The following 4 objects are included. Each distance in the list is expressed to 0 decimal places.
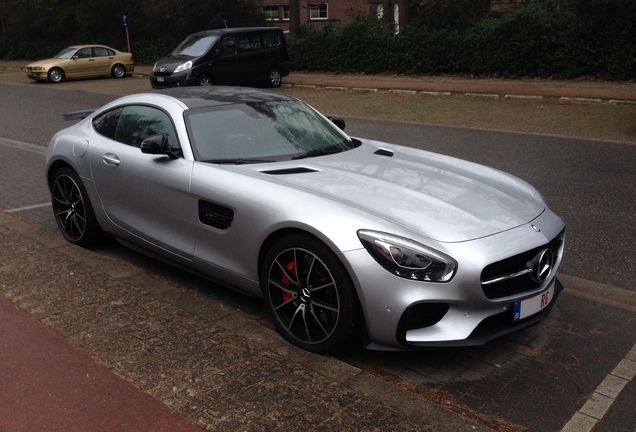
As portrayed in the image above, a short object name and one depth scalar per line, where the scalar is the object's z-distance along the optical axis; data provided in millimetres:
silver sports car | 3686
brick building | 51844
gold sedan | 27781
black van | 20844
